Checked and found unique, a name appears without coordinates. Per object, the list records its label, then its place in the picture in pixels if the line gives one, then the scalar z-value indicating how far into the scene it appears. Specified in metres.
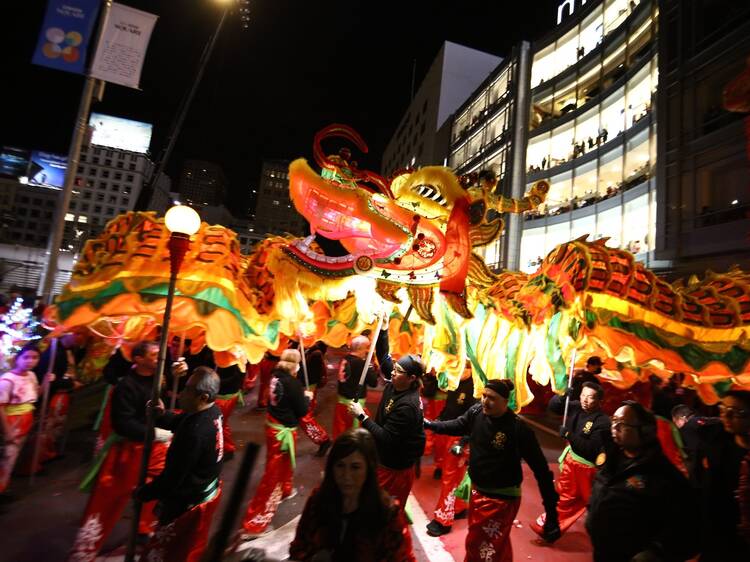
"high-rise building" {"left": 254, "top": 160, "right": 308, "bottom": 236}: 83.62
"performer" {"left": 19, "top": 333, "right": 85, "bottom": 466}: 5.36
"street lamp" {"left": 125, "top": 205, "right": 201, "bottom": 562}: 3.02
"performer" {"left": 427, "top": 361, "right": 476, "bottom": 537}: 4.52
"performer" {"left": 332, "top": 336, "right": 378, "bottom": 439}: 6.34
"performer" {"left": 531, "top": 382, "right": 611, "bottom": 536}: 4.31
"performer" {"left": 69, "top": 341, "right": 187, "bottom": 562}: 3.40
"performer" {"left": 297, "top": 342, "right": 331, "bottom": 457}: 6.29
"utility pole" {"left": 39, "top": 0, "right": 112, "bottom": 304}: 7.91
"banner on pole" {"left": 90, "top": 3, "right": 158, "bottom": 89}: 8.01
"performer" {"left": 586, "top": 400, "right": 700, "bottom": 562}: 2.23
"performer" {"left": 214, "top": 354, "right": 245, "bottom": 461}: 6.16
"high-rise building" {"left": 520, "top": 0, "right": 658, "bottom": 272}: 16.17
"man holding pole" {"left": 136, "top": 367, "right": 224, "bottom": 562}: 2.73
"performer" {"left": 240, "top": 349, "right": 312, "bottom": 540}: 4.40
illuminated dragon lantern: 4.10
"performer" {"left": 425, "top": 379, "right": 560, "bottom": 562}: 3.26
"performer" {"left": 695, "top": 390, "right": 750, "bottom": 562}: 2.58
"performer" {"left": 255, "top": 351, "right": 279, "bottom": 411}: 9.19
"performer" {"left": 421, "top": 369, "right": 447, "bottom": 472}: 7.24
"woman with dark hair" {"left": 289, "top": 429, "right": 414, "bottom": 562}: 1.83
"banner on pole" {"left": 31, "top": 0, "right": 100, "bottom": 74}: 7.81
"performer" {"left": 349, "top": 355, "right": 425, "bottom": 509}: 3.57
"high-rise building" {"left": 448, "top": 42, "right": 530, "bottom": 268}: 22.47
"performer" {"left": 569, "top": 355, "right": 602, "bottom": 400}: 6.31
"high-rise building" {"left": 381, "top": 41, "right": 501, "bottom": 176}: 34.44
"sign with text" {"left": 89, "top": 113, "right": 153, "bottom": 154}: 53.69
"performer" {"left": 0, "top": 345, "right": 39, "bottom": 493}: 4.23
